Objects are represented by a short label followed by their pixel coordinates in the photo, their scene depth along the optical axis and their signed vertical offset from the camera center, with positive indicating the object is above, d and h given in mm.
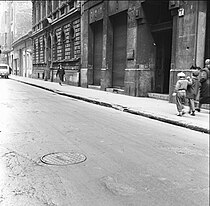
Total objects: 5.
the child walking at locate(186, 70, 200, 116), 10172 -546
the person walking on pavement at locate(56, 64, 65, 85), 25828 +113
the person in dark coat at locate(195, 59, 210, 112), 10438 -303
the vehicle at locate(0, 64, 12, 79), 40022 +198
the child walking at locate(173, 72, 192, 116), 9829 -595
